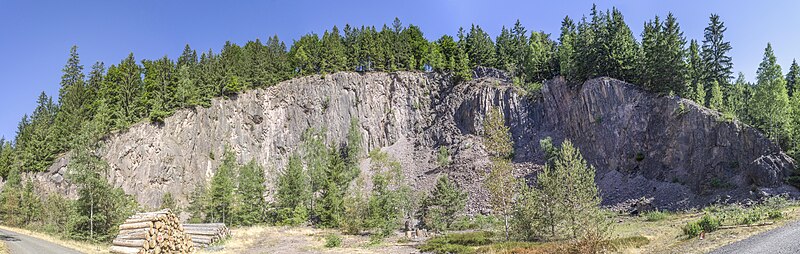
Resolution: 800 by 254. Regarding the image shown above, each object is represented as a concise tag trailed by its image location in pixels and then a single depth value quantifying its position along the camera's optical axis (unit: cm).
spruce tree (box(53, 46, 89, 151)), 6638
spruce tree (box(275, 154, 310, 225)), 5180
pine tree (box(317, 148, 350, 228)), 4866
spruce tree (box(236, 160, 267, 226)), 5084
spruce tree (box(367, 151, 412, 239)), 4106
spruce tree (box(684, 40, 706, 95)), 6544
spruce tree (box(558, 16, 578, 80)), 7044
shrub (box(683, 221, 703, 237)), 2191
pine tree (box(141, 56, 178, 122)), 6902
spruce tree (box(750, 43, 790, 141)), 4975
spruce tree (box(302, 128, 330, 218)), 6222
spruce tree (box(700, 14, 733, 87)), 6744
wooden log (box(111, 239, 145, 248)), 1890
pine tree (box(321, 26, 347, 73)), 9269
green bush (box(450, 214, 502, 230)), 4556
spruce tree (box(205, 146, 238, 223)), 4834
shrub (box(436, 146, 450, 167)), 7456
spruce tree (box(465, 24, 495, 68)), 9625
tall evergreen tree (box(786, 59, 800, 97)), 7746
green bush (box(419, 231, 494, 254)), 2552
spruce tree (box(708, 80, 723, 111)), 5408
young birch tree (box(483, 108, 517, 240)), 3041
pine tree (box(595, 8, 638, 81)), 6222
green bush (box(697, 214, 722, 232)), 2214
